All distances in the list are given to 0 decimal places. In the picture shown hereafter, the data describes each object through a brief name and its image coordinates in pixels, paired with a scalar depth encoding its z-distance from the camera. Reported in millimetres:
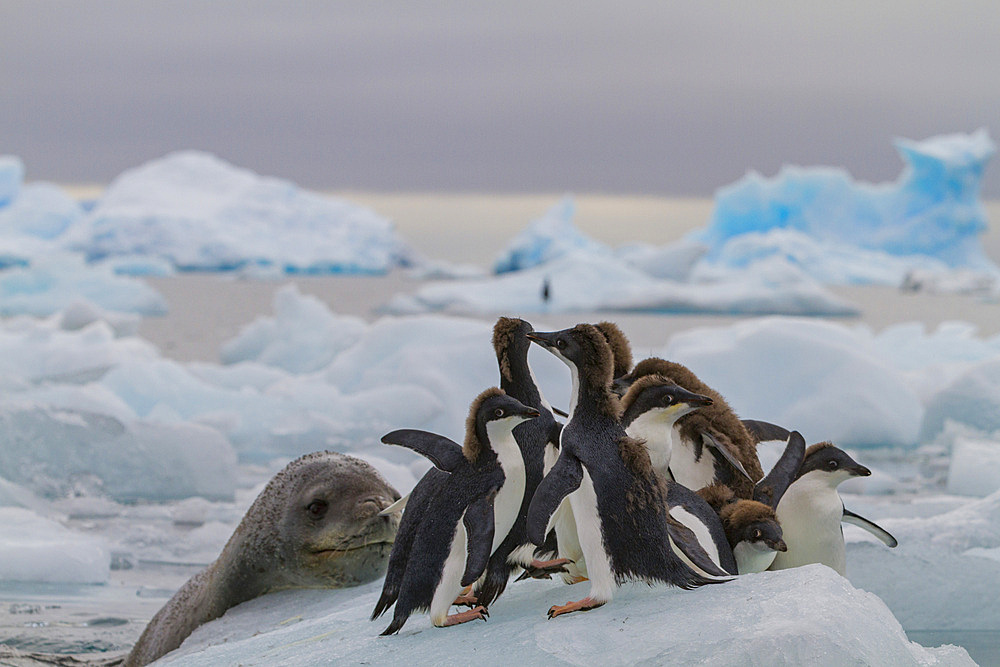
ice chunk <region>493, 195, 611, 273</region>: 68687
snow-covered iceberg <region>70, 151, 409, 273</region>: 87625
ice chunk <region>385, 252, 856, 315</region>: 52687
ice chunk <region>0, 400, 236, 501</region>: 15594
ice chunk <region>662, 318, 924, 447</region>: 19891
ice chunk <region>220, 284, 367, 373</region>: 27875
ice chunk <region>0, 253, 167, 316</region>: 47312
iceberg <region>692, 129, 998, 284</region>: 65187
